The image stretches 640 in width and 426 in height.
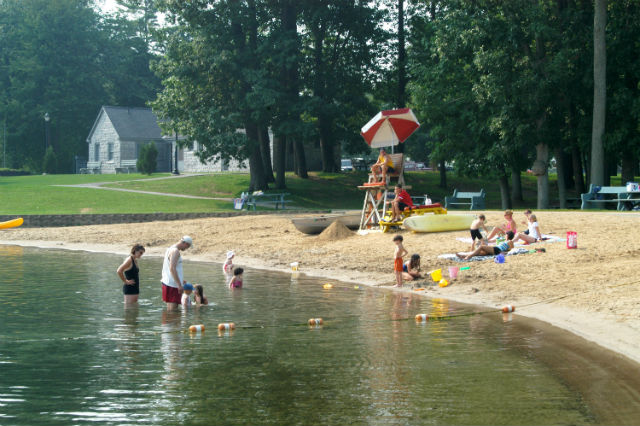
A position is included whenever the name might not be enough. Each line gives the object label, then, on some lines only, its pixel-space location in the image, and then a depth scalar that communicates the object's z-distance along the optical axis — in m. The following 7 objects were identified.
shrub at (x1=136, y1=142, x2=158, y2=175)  60.62
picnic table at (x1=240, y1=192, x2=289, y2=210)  40.01
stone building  69.12
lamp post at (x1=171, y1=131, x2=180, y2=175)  58.70
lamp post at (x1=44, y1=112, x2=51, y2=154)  65.82
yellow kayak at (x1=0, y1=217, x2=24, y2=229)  32.84
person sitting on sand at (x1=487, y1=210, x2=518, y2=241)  21.28
